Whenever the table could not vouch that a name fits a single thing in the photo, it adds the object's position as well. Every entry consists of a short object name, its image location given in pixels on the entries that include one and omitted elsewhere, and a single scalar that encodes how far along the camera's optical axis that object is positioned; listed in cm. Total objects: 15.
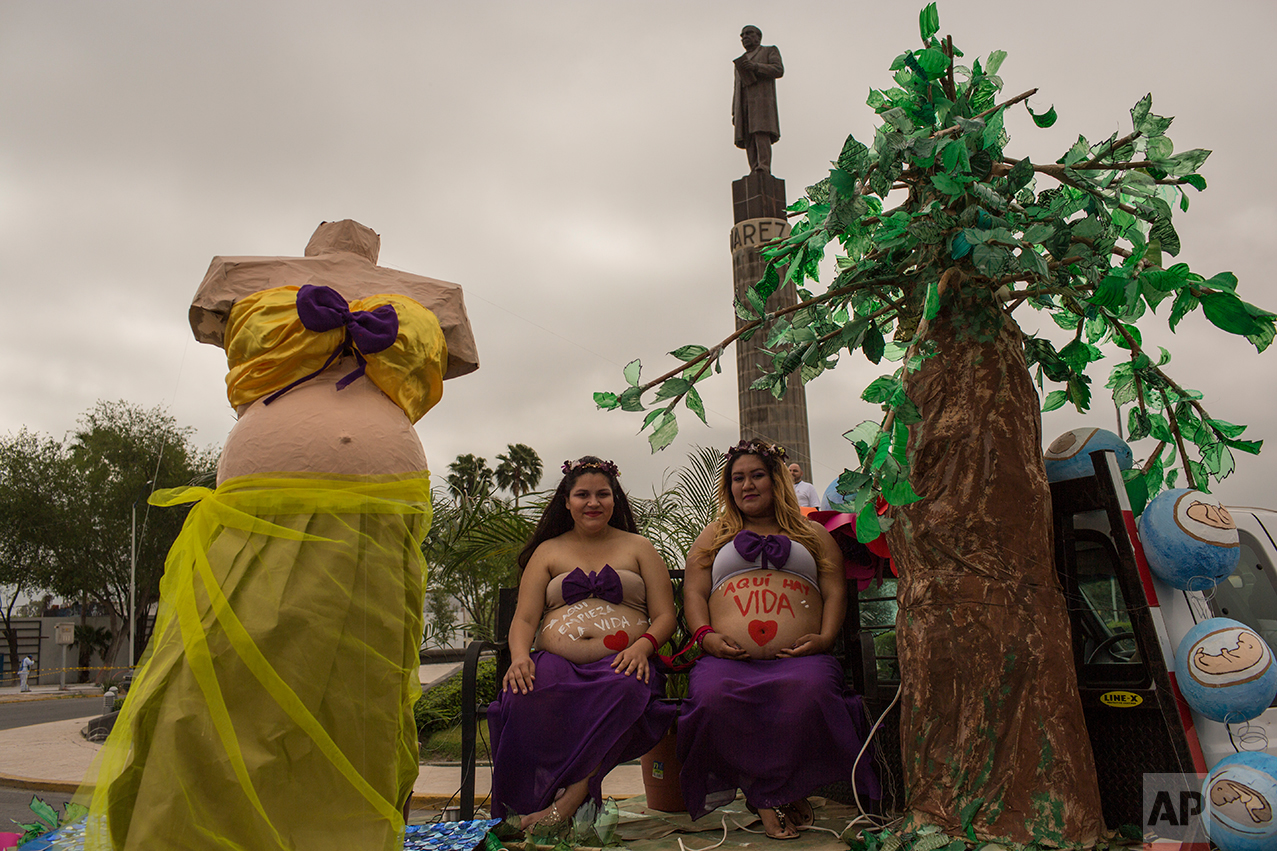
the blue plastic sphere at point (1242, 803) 209
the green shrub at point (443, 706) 842
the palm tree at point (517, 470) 4309
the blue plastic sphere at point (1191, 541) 249
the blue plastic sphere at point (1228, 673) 225
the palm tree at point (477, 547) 666
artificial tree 239
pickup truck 242
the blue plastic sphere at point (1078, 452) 285
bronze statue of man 1175
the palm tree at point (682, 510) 657
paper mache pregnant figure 203
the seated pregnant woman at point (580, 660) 302
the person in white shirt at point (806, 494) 616
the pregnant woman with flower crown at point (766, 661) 293
